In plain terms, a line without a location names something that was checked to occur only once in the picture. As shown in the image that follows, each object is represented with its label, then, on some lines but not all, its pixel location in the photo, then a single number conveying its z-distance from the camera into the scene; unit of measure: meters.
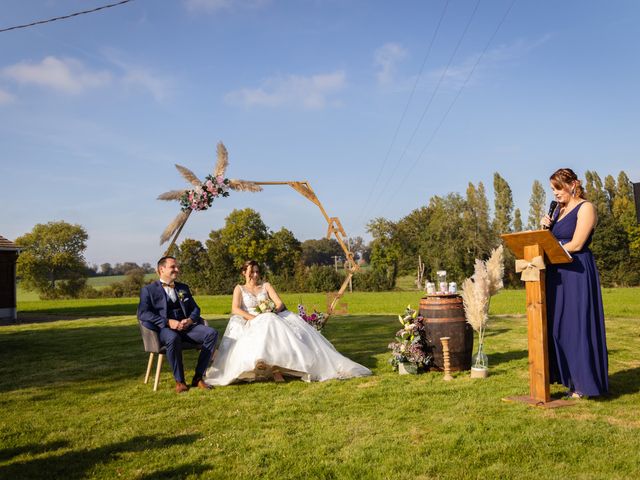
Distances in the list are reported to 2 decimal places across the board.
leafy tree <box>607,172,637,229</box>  53.78
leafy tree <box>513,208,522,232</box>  60.70
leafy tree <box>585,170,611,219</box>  60.21
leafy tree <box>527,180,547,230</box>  64.31
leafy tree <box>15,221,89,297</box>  53.97
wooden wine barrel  7.44
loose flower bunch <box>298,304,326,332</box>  9.70
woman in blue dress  5.41
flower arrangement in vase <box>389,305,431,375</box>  7.42
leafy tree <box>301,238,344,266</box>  88.50
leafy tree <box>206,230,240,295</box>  53.09
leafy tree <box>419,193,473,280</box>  51.22
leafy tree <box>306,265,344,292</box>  46.12
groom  6.89
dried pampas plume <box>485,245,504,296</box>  7.02
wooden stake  7.01
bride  6.94
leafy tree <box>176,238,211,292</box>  56.88
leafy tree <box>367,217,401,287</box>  56.38
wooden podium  5.30
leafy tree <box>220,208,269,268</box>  57.97
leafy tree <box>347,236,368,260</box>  80.35
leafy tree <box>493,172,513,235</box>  61.16
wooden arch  8.02
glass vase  7.06
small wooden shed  21.55
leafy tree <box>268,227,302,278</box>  59.50
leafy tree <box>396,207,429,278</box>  55.72
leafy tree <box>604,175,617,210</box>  65.88
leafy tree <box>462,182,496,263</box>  51.31
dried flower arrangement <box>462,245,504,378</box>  6.97
